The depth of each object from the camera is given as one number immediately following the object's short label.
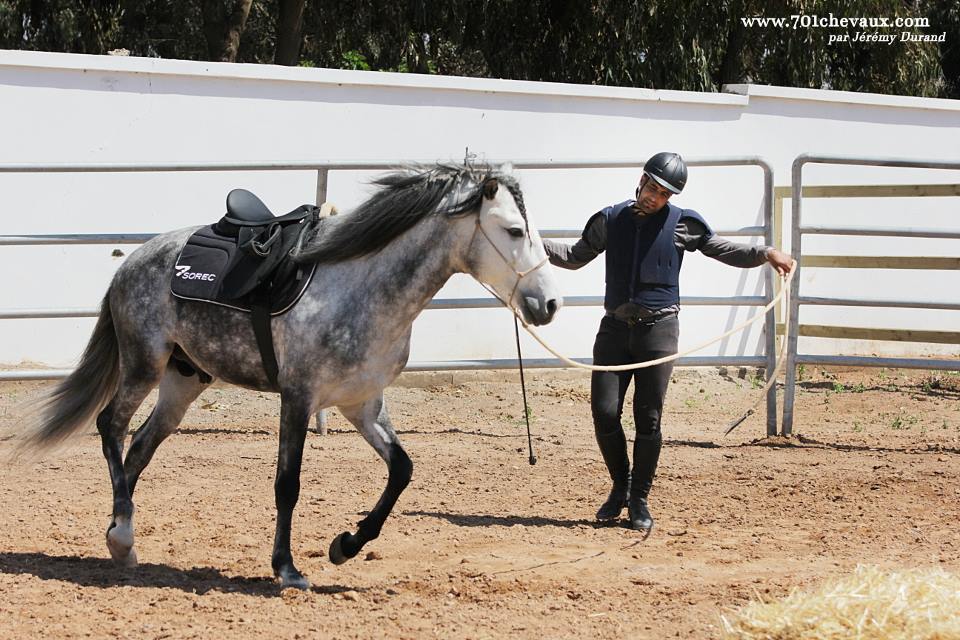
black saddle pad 9.64
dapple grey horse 9.09
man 11.49
